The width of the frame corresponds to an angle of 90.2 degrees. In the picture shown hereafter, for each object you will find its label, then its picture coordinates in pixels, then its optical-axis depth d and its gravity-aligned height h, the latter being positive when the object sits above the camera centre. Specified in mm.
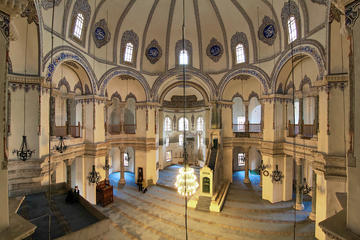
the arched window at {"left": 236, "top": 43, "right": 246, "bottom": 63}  13742 +5232
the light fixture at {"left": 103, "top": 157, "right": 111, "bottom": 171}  12275 -3120
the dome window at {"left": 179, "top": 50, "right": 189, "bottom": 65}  15214 +5388
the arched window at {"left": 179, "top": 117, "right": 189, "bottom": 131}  23520 -308
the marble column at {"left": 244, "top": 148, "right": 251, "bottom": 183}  15973 -4283
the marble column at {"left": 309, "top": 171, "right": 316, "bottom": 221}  10093 -4818
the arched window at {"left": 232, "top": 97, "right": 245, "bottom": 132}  20234 +908
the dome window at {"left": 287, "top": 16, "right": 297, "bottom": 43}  9741 +5225
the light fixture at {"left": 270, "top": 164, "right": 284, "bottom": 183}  11570 -3521
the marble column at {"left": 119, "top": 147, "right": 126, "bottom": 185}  15711 -4297
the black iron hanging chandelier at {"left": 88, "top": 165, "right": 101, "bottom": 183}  11086 -3432
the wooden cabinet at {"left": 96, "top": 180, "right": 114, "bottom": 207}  11852 -4812
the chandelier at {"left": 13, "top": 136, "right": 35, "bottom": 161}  6498 -1176
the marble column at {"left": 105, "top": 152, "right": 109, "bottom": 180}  12456 -2859
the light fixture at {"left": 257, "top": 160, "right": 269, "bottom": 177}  12192 -3372
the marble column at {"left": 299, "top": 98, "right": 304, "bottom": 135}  11234 +302
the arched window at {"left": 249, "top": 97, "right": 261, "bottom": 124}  19484 +978
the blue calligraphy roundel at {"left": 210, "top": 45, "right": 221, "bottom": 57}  14711 +5841
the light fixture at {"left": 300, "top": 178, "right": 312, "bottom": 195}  9215 -3576
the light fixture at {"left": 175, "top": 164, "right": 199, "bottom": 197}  8475 -2948
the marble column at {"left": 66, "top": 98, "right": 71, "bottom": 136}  12938 +811
